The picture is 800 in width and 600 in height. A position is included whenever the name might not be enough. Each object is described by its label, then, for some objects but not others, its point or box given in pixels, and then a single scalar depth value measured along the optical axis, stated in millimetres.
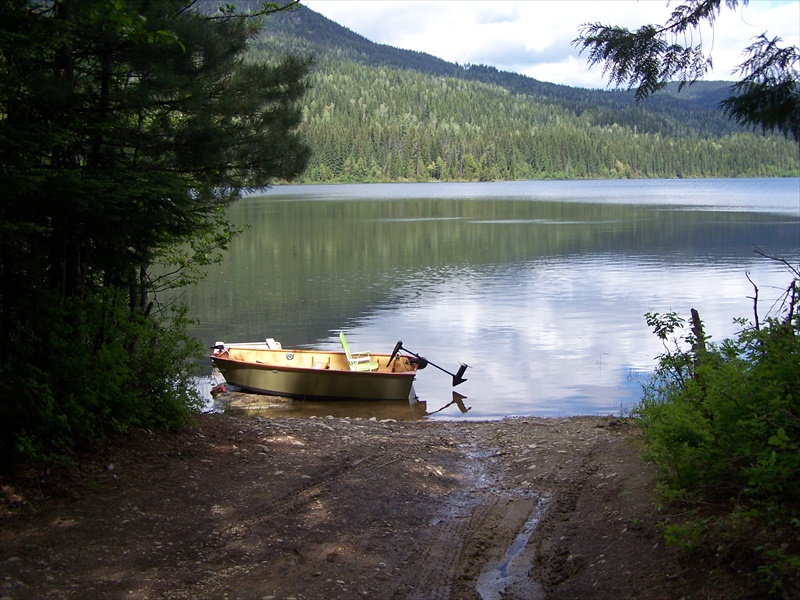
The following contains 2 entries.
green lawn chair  15945
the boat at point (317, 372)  15148
